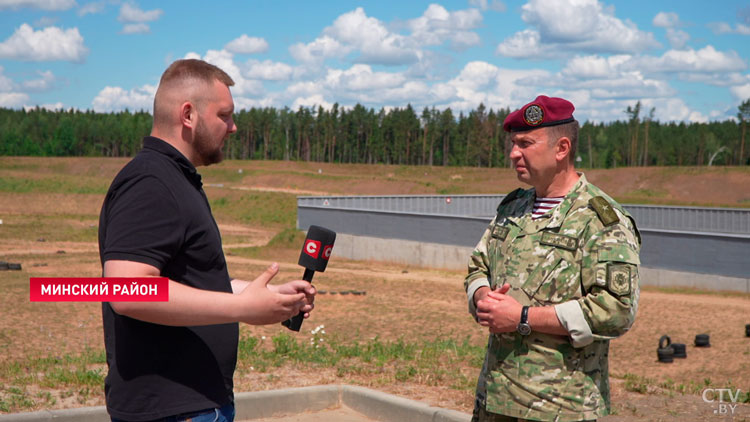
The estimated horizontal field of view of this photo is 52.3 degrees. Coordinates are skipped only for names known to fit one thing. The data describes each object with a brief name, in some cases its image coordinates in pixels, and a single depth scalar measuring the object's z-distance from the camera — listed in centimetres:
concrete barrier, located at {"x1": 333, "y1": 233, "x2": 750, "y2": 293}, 2108
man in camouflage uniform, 332
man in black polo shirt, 254
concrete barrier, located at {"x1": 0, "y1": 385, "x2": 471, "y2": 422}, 610
